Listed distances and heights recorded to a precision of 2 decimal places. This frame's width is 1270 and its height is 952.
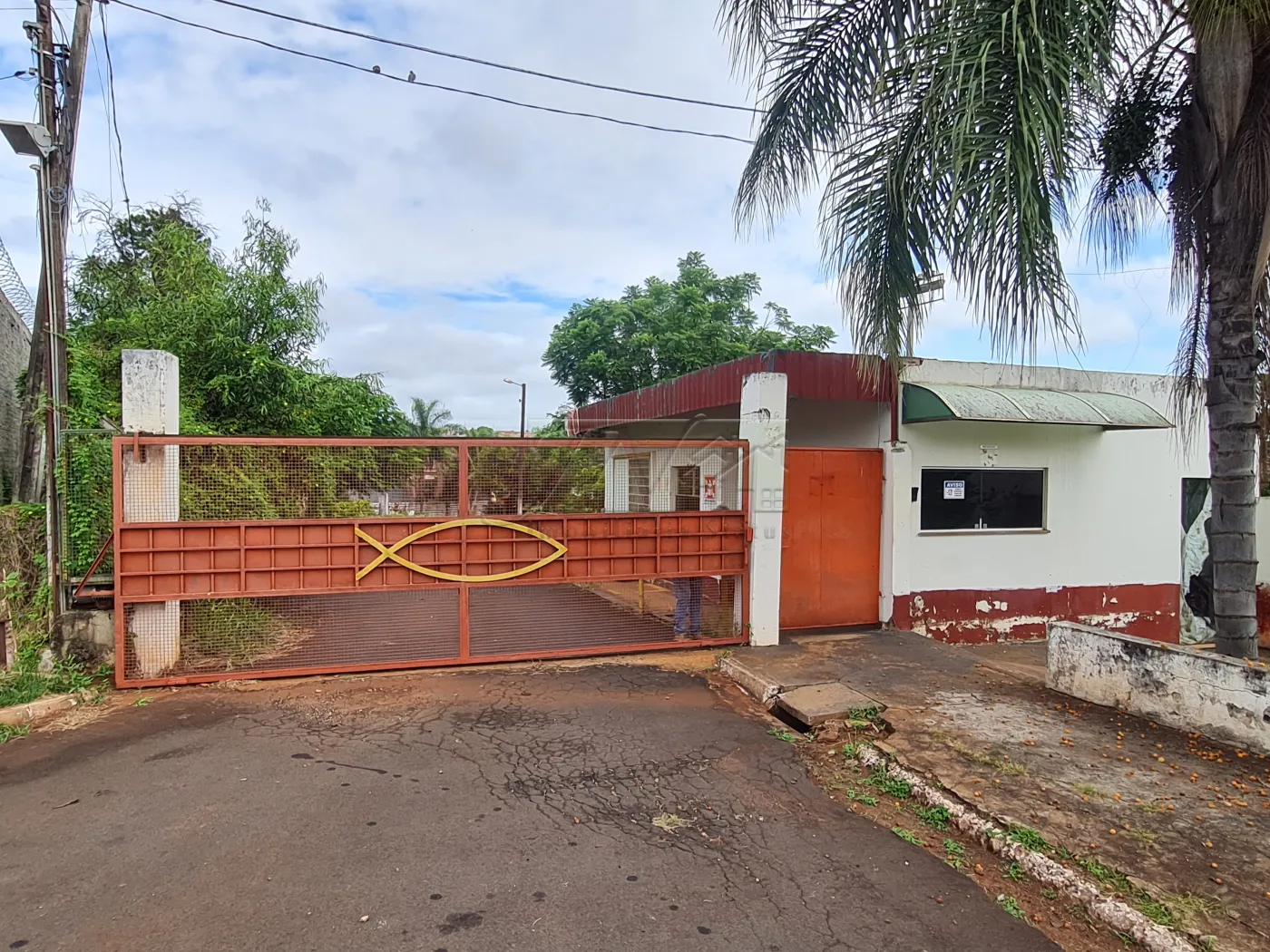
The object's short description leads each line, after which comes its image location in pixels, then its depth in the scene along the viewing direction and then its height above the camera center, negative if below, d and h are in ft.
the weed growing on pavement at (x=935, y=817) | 12.26 -6.00
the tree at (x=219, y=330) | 27.07 +5.78
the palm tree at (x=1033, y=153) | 13.41 +7.46
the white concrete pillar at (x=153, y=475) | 18.35 -0.06
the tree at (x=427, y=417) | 120.90 +10.57
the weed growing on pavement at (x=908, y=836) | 11.75 -6.06
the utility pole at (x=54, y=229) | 18.93 +6.97
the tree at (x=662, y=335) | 70.64 +15.25
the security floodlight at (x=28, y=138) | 19.01 +9.30
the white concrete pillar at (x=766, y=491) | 23.02 -0.40
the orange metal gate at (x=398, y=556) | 18.69 -2.35
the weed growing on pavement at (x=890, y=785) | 13.43 -6.00
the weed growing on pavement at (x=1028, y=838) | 11.00 -5.73
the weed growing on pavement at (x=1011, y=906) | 9.82 -6.07
